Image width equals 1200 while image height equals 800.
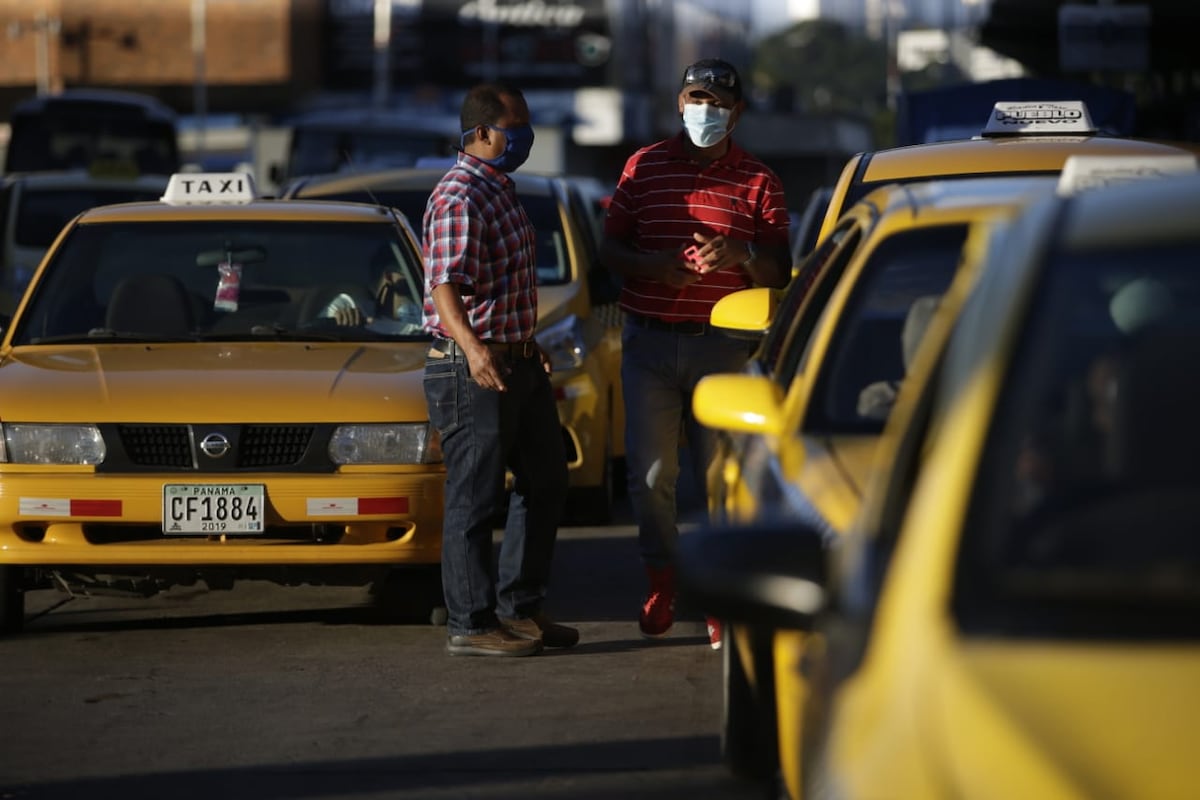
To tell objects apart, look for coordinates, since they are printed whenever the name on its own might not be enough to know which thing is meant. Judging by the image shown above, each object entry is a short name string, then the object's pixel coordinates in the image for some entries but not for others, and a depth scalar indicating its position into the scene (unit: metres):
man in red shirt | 15.66
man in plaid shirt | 14.96
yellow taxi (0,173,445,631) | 15.59
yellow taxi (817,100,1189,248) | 16.20
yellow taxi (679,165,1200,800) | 5.48
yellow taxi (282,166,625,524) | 21.41
